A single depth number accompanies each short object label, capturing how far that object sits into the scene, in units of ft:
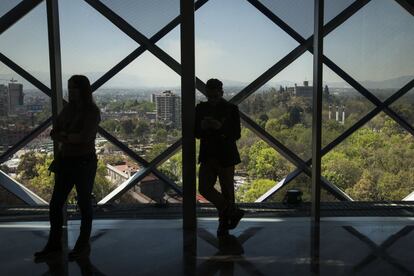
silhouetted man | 14.11
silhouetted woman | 12.44
